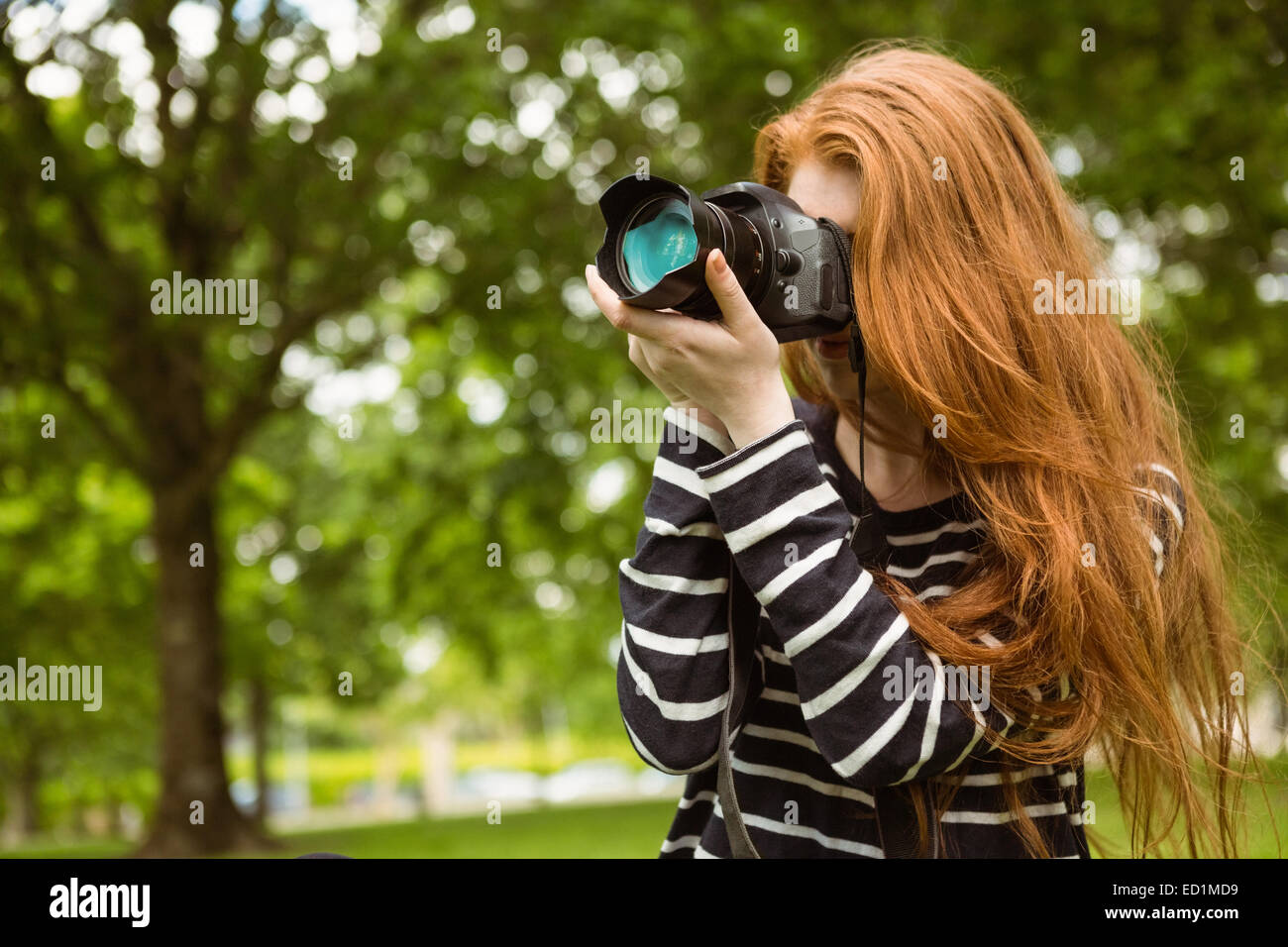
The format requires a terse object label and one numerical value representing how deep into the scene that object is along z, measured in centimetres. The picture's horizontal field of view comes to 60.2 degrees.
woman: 132
